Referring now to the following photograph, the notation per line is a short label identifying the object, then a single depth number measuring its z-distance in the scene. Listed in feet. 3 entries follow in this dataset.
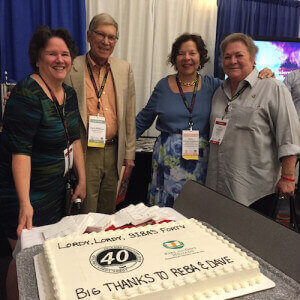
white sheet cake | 2.35
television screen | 14.79
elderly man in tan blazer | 6.77
